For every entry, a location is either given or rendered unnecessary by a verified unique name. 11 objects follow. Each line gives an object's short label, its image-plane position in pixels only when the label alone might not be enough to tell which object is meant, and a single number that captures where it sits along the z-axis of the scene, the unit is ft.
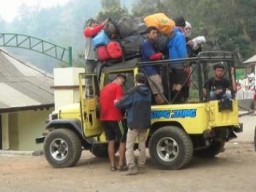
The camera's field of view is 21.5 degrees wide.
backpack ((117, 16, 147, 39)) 41.07
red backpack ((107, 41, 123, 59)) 40.36
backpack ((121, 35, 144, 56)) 40.81
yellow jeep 38.89
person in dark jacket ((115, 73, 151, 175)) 38.12
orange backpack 41.07
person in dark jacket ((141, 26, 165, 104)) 40.24
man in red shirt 40.17
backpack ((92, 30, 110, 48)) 41.01
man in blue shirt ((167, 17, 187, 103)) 39.82
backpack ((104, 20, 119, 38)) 40.94
